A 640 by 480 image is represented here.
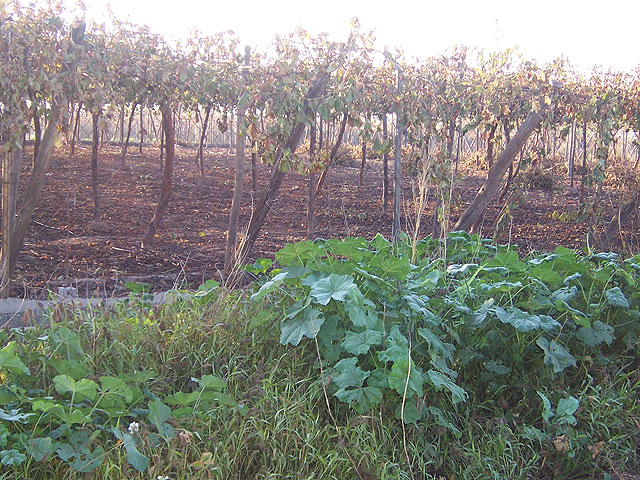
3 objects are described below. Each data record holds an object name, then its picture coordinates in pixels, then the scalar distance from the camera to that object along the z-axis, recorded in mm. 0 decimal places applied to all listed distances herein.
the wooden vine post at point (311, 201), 5844
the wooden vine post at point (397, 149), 5043
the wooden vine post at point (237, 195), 4664
